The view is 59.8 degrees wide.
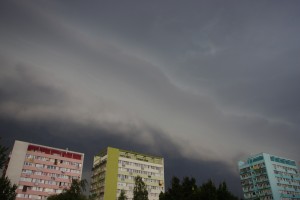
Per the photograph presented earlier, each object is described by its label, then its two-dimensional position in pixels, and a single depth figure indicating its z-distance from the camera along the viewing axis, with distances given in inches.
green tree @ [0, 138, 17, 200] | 2065.7
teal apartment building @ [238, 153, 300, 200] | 4328.2
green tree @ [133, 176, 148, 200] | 2822.3
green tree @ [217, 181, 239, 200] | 1968.9
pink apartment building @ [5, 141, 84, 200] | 3447.3
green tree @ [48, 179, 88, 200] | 2125.4
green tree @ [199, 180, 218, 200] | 1946.4
